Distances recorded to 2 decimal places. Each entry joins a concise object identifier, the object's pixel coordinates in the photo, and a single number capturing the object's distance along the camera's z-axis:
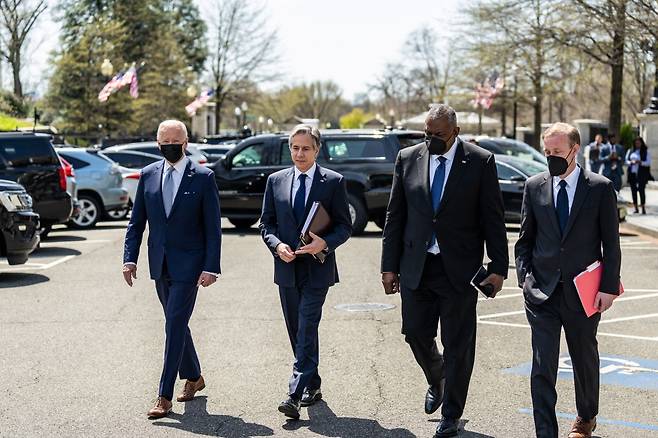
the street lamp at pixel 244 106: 67.12
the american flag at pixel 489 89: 42.66
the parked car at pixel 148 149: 26.05
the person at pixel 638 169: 22.89
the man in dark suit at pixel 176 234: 6.89
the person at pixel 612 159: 24.67
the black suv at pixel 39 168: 17.52
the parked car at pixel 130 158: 26.03
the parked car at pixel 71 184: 18.92
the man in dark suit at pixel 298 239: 6.86
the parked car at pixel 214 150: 32.19
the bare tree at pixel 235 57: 69.69
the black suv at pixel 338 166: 19.19
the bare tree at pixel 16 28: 57.09
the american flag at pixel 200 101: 50.31
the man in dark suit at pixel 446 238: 6.22
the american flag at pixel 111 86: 38.34
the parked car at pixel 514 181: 20.08
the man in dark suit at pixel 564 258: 5.91
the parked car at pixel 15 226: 13.41
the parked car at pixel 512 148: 25.41
